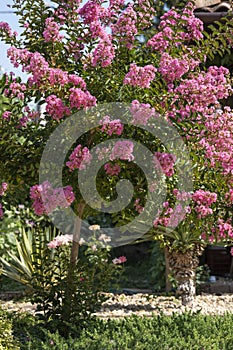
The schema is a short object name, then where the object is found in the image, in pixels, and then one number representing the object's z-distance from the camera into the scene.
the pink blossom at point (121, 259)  6.25
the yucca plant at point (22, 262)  7.39
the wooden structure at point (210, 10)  7.25
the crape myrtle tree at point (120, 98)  3.75
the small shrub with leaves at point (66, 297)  4.43
